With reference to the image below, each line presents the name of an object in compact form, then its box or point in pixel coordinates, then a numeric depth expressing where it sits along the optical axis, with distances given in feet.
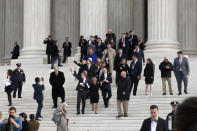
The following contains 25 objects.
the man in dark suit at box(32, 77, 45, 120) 78.34
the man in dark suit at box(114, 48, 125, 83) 91.68
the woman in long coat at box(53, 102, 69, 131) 59.36
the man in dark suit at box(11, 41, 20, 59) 146.92
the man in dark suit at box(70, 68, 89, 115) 78.07
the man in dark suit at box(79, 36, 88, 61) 119.44
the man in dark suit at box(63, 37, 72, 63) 132.57
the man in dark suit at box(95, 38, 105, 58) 111.55
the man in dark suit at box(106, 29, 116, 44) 115.65
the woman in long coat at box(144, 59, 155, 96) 85.26
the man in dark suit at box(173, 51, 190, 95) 83.61
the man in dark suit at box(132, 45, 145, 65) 100.68
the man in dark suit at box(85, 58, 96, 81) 89.52
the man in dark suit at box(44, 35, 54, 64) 124.88
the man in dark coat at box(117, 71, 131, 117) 72.76
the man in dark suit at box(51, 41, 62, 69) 122.42
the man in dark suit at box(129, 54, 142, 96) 86.10
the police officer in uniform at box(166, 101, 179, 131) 46.58
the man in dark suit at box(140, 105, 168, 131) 34.18
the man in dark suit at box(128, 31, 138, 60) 116.67
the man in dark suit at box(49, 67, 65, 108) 83.20
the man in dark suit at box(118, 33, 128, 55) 112.16
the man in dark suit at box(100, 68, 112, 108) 80.79
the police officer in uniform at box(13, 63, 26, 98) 93.69
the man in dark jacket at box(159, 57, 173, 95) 83.41
